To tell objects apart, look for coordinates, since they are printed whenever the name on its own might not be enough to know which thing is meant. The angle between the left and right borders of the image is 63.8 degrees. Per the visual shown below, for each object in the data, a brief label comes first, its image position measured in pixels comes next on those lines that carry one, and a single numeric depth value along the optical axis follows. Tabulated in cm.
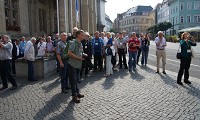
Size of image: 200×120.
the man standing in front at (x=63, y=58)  506
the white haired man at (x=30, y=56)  639
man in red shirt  774
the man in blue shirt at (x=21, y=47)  806
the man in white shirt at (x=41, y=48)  783
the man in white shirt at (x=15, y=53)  744
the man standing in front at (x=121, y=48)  822
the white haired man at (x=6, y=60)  537
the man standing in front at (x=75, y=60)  426
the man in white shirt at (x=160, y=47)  712
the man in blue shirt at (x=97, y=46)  743
